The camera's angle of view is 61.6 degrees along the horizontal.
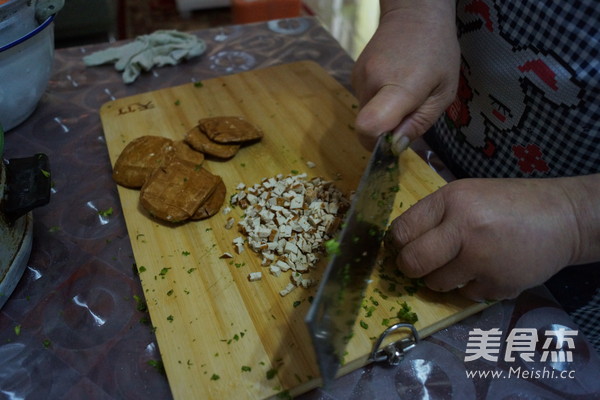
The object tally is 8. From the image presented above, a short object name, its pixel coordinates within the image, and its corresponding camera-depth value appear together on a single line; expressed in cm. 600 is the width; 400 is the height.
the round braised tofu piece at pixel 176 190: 46
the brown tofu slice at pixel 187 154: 52
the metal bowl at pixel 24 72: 50
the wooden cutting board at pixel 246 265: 38
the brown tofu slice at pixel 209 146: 53
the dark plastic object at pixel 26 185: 40
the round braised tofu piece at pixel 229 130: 53
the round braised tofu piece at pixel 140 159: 50
